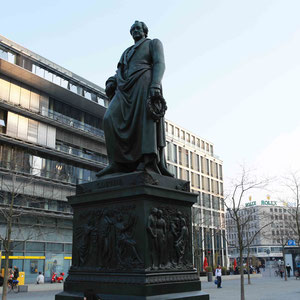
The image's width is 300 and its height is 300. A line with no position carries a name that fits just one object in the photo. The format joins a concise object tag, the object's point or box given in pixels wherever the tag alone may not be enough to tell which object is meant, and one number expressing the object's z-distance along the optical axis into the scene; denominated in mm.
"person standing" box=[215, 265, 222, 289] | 31328
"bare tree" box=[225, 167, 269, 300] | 23166
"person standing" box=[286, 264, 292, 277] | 46531
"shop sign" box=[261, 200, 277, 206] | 147125
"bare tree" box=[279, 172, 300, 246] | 28714
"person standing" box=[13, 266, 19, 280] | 30802
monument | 5762
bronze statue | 6520
